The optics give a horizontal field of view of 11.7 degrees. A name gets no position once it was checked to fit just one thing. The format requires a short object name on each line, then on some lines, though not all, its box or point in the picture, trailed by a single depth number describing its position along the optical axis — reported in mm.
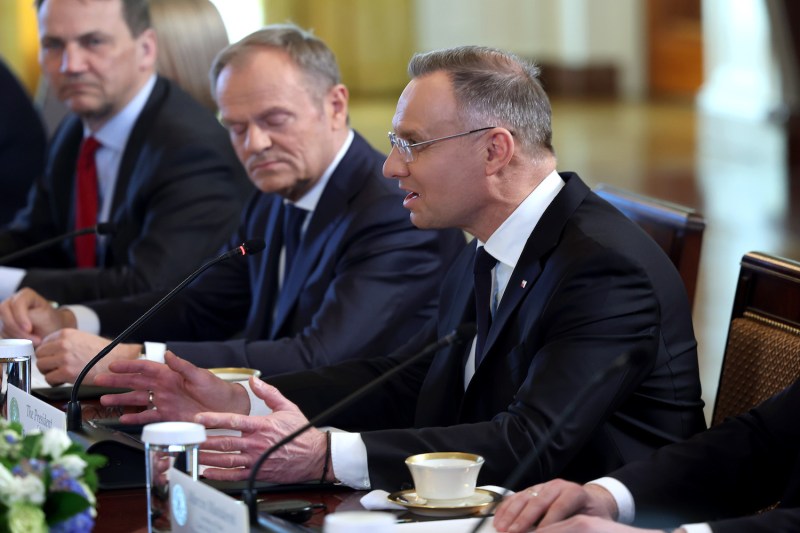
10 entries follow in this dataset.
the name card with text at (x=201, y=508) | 5089
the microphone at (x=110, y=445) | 5579
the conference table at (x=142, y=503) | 5406
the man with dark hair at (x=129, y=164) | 7317
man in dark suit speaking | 5666
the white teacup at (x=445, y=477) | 5398
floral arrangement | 5005
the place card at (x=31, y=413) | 5489
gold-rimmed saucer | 5364
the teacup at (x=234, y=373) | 6041
